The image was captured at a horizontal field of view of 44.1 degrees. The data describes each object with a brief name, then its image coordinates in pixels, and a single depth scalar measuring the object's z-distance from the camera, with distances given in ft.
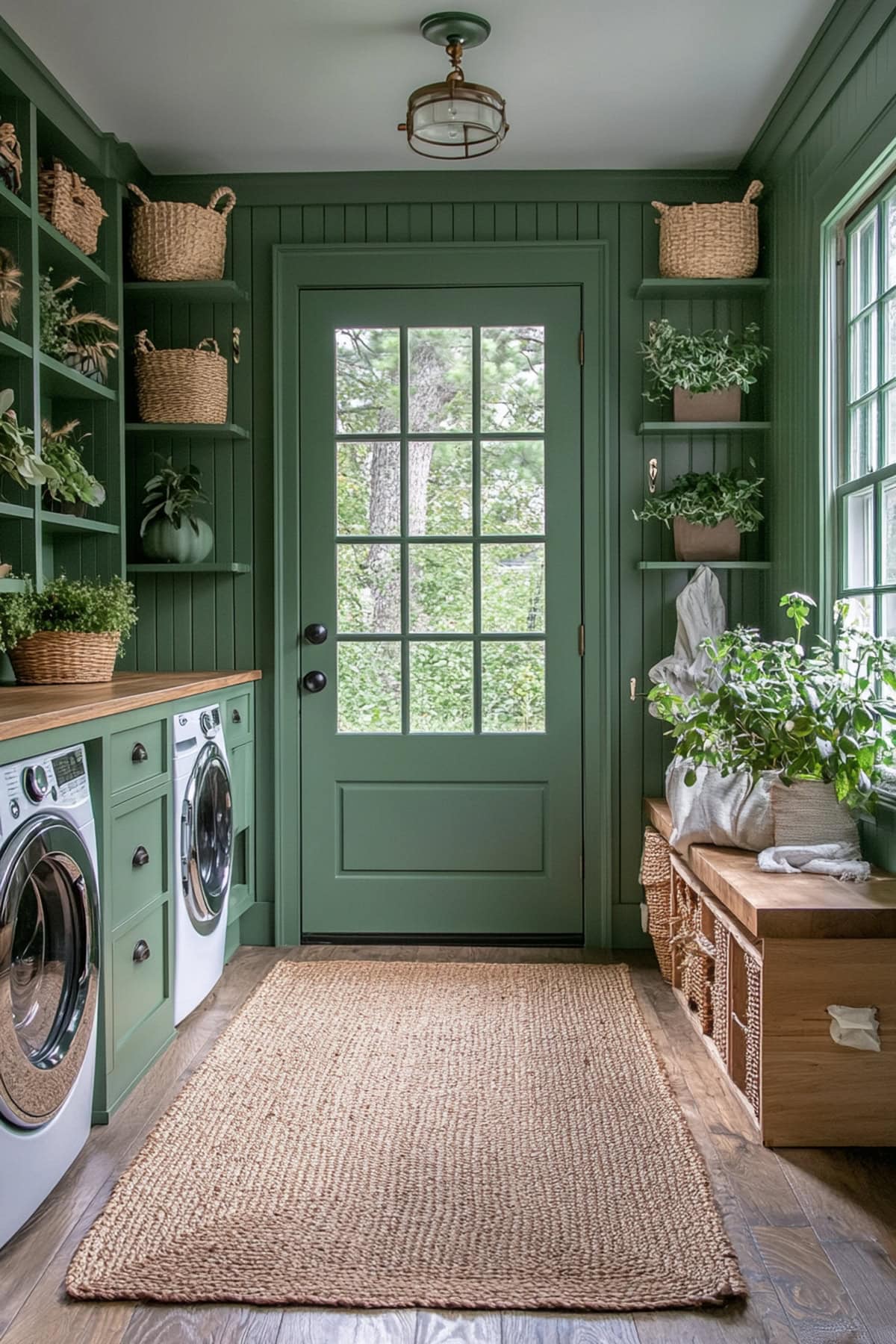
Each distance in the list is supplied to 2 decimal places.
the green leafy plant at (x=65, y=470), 10.29
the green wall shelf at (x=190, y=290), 12.03
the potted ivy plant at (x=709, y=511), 11.78
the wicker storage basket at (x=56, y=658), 9.45
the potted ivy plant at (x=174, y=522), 12.09
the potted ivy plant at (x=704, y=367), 11.74
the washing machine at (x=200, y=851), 9.56
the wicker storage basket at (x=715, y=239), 11.76
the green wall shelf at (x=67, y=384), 10.27
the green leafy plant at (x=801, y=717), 8.30
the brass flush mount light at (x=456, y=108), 9.43
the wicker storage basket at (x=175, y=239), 11.92
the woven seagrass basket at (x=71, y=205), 10.32
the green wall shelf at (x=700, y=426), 11.86
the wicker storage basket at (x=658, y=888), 11.12
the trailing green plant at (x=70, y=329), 10.34
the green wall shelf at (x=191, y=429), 12.00
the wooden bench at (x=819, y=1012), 7.52
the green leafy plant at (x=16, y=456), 8.95
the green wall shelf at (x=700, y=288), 11.83
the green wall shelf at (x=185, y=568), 12.05
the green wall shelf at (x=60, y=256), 10.08
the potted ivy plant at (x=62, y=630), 9.36
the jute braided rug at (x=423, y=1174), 6.02
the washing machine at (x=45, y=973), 6.08
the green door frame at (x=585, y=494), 12.41
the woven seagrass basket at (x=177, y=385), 11.98
